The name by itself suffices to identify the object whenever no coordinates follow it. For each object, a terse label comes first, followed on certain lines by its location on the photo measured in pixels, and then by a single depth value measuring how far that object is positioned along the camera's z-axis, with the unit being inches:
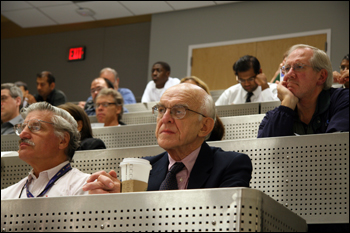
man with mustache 86.8
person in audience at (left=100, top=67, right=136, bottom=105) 234.1
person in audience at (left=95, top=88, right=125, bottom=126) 161.3
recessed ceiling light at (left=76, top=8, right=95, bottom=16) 316.8
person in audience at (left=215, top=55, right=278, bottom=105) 173.8
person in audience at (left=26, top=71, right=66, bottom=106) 238.7
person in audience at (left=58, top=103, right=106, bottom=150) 117.0
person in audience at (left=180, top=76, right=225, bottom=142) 107.0
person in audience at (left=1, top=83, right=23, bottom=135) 171.8
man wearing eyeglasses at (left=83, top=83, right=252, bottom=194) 74.0
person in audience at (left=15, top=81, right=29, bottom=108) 236.1
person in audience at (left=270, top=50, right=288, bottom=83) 204.4
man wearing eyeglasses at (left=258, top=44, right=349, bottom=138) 96.4
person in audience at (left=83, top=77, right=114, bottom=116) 199.0
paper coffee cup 60.1
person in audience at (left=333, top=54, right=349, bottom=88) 152.3
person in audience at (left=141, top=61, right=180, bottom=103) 245.2
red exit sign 356.8
